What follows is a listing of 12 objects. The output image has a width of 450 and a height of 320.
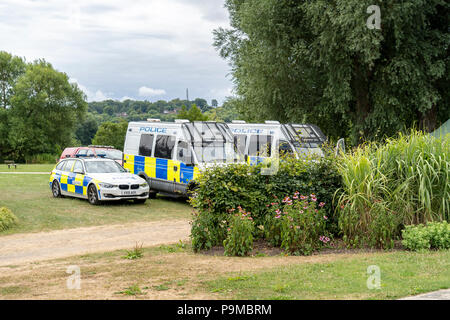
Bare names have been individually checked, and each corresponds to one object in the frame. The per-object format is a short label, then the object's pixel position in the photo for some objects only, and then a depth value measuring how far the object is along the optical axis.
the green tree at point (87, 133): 115.81
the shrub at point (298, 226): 9.20
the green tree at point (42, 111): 73.69
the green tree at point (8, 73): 78.69
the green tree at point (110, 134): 97.12
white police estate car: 17.12
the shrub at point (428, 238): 8.62
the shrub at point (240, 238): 9.15
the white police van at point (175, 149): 17.36
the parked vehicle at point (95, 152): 25.69
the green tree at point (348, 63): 20.45
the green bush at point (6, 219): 13.37
